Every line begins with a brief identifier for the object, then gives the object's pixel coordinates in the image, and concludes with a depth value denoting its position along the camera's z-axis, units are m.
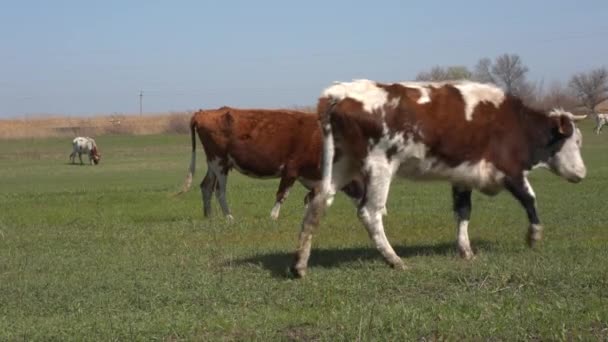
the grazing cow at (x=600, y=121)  66.50
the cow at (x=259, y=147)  18.23
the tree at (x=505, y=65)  65.31
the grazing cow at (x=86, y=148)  50.50
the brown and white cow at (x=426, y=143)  10.41
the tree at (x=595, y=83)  78.99
